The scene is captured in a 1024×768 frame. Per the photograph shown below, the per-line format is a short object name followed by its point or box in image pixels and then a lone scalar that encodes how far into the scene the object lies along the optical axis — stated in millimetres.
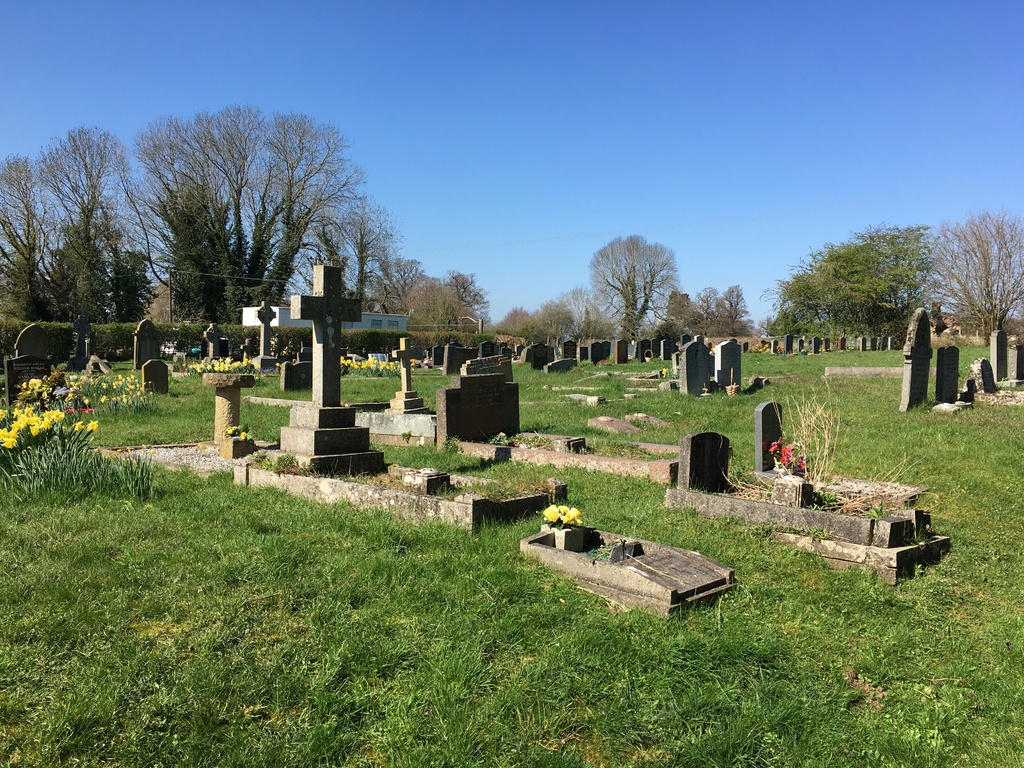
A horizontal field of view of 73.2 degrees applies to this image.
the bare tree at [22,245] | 38844
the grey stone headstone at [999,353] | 18016
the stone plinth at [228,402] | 10078
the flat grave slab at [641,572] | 4266
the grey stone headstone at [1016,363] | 17798
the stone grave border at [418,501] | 5605
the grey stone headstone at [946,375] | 12766
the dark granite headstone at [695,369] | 16172
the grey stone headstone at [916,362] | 12680
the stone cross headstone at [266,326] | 26875
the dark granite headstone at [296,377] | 18141
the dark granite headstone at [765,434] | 7566
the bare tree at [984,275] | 41594
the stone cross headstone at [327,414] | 7555
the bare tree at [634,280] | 57875
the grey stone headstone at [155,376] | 15969
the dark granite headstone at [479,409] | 10180
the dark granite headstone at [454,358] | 24625
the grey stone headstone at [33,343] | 15461
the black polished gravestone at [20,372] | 13594
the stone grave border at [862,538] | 5160
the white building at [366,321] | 45281
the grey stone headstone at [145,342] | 25922
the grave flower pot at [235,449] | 9266
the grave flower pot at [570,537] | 5082
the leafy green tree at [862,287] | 47562
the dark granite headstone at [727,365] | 17375
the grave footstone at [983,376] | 14719
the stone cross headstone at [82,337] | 26728
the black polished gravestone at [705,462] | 6641
